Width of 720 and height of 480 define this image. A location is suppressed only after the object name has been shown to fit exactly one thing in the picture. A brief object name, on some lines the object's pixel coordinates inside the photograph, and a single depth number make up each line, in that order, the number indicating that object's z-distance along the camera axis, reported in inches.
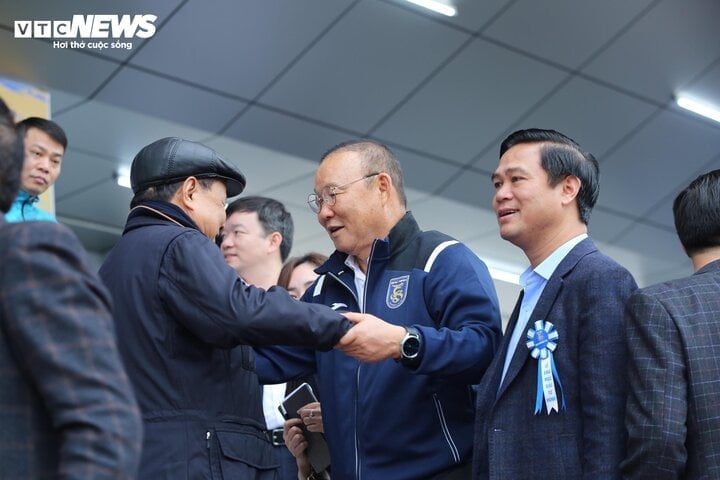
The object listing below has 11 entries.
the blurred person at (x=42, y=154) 177.2
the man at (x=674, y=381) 101.7
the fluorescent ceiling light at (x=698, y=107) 294.8
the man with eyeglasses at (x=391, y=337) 121.2
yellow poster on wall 231.1
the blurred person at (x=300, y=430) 141.2
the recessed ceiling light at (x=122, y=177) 287.6
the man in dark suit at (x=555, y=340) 107.0
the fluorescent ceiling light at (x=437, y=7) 247.3
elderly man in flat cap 111.3
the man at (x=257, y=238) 188.4
